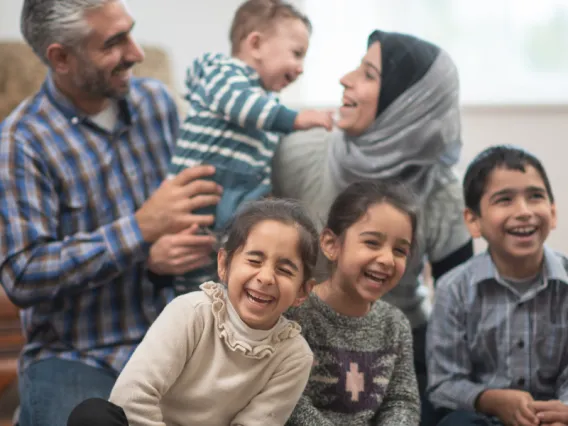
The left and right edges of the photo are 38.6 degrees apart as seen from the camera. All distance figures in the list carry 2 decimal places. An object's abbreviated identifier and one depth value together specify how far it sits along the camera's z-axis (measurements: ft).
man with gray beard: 6.10
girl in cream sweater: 4.70
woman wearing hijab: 6.48
